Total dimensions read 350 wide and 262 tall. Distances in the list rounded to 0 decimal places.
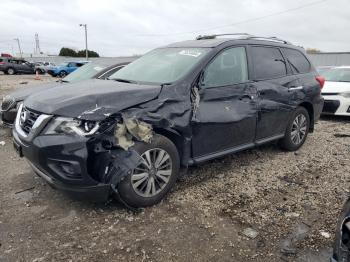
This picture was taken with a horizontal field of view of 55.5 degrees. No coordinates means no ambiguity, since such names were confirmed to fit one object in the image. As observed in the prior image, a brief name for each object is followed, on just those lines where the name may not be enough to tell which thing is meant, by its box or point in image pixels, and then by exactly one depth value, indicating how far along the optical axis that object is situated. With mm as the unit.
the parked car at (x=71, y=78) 6188
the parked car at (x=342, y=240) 1968
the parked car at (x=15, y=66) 31492
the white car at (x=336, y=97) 8266
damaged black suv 3084
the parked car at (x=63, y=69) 29484
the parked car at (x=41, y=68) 33781
